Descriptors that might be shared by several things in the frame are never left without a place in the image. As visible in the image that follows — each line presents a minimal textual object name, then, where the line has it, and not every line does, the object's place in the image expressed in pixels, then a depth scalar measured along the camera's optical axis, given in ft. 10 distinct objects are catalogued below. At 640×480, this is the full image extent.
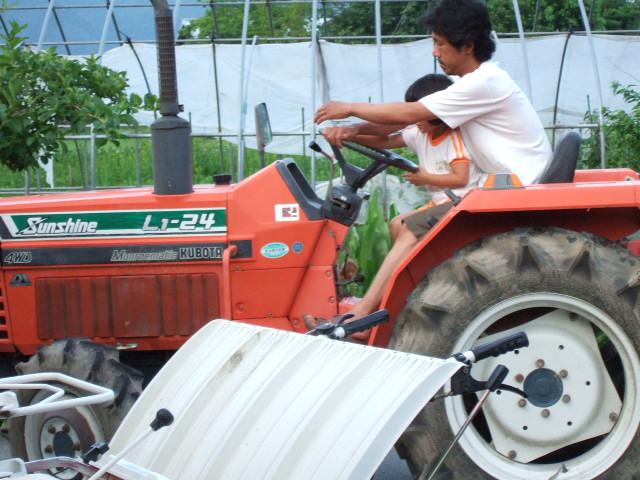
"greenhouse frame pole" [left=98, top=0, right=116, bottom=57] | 42.65
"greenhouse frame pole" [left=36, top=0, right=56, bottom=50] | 45.73
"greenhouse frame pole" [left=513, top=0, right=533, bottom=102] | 39.68
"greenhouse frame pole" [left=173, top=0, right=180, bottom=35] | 41.04
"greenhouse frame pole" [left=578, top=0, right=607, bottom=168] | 35.44
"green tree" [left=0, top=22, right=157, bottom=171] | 17.89
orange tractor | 11.57
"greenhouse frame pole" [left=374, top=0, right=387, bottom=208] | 34.53
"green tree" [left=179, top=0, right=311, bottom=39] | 70.64
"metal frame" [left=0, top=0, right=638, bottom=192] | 37.50
